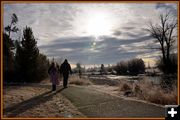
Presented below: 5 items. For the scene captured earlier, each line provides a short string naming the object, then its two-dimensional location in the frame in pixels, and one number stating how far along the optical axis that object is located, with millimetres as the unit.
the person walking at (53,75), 7992
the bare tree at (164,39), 19353
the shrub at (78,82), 11783
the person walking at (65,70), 9067
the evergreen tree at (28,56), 13243
